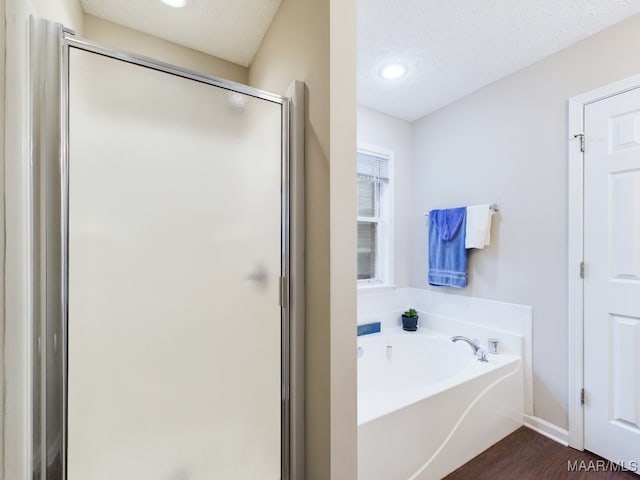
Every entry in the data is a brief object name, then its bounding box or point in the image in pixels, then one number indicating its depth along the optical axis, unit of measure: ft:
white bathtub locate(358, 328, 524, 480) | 4.28
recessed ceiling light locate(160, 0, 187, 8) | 4.63
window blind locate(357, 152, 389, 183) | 8.51
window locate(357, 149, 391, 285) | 8.70
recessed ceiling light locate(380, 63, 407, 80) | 6.45
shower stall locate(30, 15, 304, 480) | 2.63
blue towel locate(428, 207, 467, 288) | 7.59
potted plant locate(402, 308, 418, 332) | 8.50
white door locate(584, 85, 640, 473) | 5.01
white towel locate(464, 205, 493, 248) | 7.04
